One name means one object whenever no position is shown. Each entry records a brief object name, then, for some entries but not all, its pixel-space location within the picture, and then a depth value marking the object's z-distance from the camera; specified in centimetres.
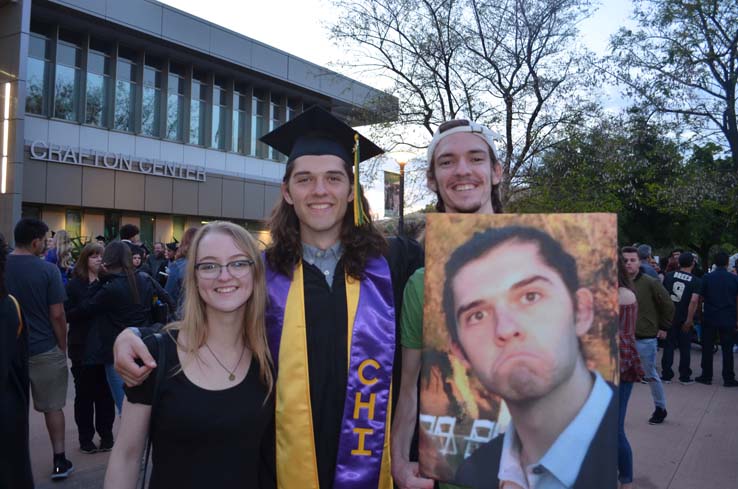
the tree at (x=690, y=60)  1384
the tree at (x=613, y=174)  1386
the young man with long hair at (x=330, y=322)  218
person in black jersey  880
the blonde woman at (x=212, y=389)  198
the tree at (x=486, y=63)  1380
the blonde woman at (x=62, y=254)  940
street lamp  1429
